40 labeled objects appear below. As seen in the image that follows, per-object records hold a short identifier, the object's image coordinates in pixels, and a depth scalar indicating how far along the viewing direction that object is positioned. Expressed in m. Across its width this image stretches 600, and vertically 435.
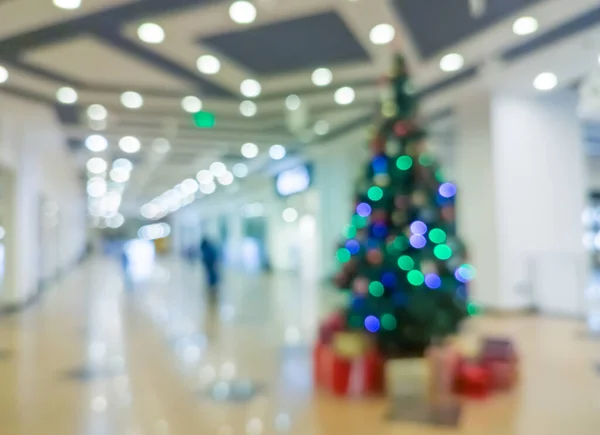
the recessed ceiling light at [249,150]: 13.72
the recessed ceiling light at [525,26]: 5.92
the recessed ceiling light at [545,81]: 7.97
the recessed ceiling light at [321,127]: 11.43
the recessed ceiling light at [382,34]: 6.19
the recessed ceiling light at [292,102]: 8.89
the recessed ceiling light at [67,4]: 5.33
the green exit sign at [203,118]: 8.55
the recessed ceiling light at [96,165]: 17.12
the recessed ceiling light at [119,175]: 19.17
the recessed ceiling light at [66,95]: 8.45
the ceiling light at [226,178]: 20.03
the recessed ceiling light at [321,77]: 7.81
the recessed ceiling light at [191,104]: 8.90
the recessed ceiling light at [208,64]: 7.11
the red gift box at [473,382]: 4.50
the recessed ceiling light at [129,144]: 12.58
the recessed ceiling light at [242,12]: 5.55
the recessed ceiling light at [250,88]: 8.18
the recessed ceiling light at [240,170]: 17.81
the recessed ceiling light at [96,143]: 12.85
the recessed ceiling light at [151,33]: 6.05
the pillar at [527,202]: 8.93
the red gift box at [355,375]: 4.52
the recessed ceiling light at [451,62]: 7.17
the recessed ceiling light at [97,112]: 9.61
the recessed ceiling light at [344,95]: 8.52
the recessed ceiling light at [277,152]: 14.37
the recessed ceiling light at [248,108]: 9.18
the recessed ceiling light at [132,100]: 8.66
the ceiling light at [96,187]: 23.05
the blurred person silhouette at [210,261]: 12.70
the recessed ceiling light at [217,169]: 17.42
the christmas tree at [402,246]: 4.56
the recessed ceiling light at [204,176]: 19.56
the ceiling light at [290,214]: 17.89
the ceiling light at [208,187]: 23.19
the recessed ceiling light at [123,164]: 16.69
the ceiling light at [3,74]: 7.45
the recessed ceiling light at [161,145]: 12.78
